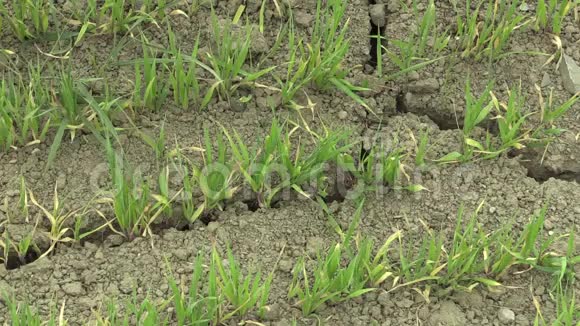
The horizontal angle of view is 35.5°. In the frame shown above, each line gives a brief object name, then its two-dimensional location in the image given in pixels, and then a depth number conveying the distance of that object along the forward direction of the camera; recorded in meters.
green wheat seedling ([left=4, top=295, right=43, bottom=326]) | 1.93
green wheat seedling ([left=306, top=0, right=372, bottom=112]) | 2.37
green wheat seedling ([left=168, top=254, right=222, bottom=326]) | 1.99
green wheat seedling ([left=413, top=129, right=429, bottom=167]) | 2.29
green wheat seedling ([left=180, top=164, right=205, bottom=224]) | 2.19
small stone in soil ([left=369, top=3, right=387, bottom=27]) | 2.62
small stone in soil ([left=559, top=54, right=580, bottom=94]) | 2.50
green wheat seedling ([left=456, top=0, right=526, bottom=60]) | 2.47
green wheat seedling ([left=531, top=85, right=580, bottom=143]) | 2.38
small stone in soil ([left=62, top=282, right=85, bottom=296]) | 2.11
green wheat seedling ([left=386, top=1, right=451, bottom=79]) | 2.44
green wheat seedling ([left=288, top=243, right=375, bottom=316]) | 2.06
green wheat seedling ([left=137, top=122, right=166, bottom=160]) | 2.27
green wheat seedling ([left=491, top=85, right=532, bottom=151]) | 2.33
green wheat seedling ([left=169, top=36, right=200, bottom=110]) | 2.29
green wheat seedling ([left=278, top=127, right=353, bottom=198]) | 2.22
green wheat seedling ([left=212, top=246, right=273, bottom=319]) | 2.01
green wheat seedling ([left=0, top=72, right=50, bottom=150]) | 2.20
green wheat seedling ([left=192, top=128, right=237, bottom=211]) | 2.21
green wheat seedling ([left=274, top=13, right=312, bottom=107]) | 2.37
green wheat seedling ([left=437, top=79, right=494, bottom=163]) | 2.33
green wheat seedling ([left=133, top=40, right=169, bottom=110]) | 2.28
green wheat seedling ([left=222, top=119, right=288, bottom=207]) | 2.20
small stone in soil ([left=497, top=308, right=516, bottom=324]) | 2.14
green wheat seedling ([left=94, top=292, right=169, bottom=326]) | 1.95
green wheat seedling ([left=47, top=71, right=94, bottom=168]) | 2.22
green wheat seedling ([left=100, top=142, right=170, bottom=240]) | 2.12
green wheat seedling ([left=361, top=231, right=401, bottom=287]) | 2.12
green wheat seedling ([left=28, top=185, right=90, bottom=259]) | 2.15
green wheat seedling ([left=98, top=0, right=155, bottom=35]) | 2.39
